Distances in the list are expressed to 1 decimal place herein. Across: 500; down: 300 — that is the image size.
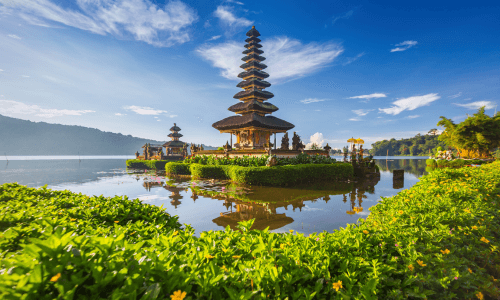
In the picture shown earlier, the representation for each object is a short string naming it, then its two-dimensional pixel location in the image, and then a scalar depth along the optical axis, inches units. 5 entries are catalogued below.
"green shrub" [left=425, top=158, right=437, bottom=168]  1099.5
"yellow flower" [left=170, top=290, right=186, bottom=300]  48.9
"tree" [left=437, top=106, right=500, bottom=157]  1179.3
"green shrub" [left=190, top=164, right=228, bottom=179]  668.7
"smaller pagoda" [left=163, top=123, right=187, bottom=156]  1873.8
